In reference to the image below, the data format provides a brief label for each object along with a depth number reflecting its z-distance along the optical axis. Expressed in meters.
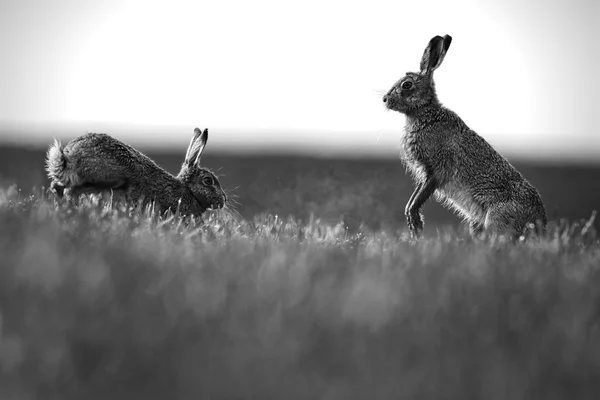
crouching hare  14.52
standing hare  15.67
